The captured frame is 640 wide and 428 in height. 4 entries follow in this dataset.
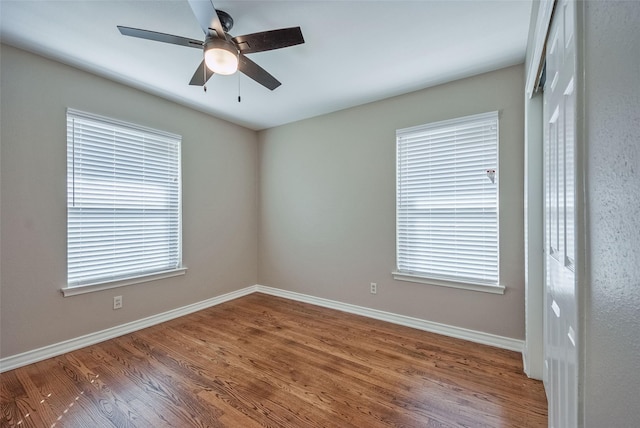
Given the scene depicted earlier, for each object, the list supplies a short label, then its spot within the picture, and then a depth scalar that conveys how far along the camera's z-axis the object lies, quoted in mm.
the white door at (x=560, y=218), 905
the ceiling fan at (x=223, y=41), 1564
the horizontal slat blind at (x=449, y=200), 2543
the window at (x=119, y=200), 2490
